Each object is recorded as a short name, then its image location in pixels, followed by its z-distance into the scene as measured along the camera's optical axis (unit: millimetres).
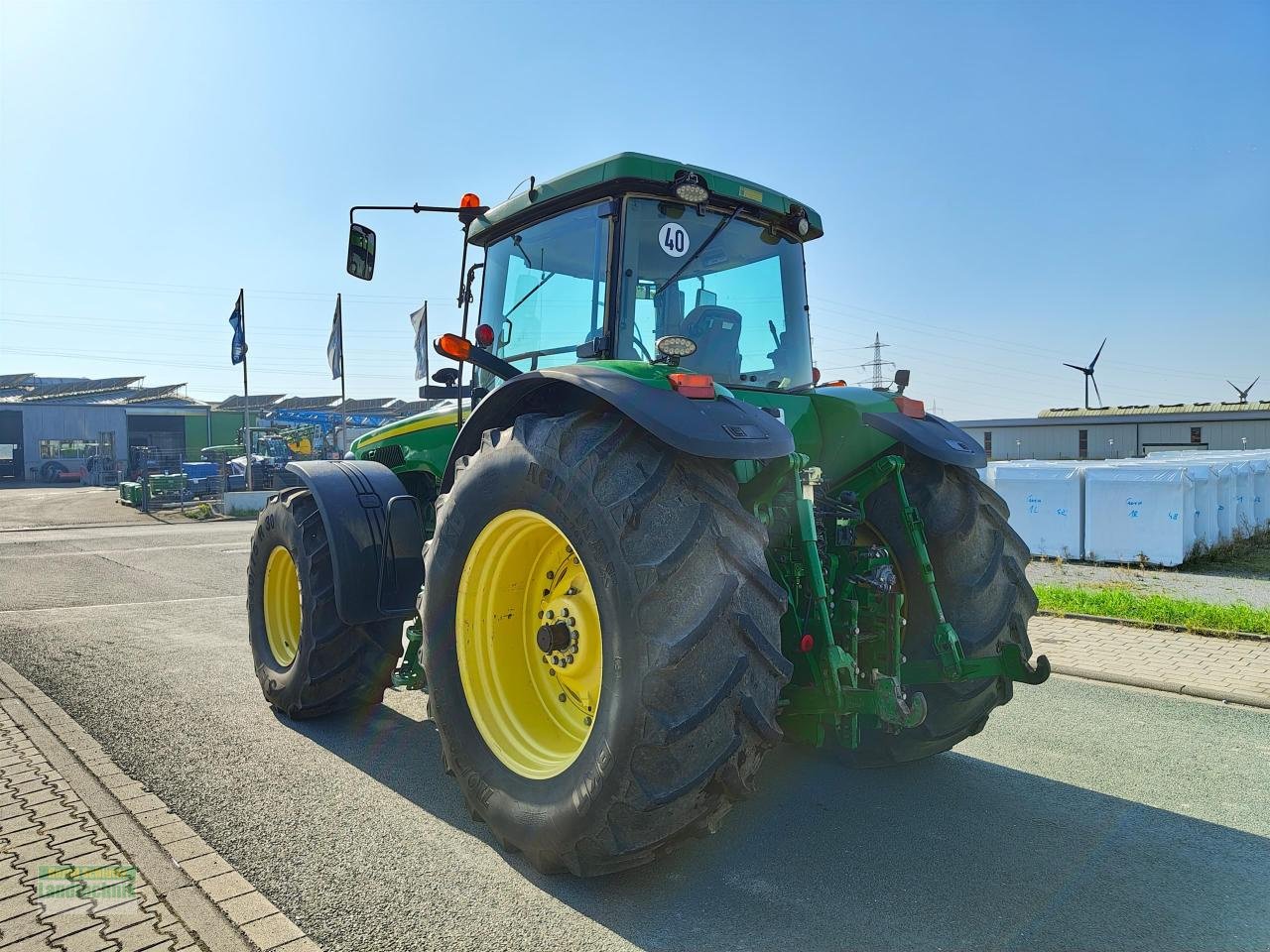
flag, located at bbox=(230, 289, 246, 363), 25641
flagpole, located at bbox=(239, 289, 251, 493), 25197
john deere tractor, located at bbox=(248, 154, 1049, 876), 2625
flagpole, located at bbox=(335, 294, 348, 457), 25047
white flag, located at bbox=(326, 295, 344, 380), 25109
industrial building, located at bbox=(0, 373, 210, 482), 48750
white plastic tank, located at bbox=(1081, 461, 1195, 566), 11156
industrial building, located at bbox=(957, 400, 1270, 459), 39062
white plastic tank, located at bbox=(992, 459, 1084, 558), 11977
